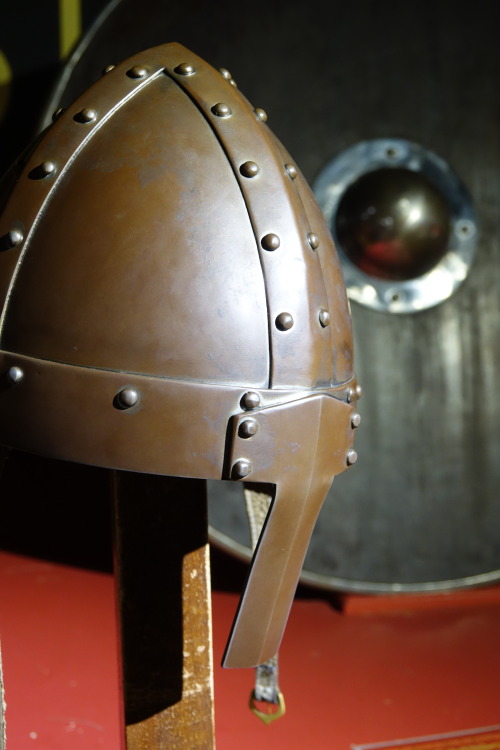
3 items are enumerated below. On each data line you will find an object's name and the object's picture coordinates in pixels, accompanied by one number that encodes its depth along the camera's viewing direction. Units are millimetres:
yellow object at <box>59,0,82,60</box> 1536
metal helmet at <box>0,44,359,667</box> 571
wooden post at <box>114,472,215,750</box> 732
